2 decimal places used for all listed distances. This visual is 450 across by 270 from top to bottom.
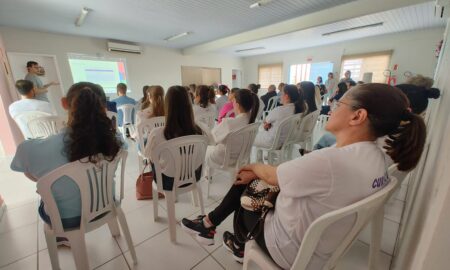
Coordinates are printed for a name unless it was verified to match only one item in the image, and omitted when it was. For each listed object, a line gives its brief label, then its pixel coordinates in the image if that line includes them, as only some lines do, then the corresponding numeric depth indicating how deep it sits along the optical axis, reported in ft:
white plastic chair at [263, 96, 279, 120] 15.48
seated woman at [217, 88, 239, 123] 9.10
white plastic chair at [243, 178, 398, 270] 1.97
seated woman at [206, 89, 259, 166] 6.05
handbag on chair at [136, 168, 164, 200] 6.48
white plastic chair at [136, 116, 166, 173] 6.92
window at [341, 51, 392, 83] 20.34
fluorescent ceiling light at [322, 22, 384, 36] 15.81
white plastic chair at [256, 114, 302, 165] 7.25
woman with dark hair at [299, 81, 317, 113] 8.88
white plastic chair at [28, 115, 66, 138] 7.42
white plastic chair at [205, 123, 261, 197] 5.80
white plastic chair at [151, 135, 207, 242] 4.35
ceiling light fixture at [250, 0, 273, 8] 11.09
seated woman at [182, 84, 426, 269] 2.05
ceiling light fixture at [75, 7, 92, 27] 11.54
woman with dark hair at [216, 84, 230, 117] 12.79
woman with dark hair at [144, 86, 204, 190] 4.80
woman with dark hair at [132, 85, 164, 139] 7.40
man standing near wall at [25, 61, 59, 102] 11.25
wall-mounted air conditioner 19.03
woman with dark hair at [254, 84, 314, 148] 7.71
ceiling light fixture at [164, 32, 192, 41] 17.54
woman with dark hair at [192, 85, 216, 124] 9.71
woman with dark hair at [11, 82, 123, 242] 3.13
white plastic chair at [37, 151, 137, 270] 3.02
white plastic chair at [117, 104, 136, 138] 11.93
